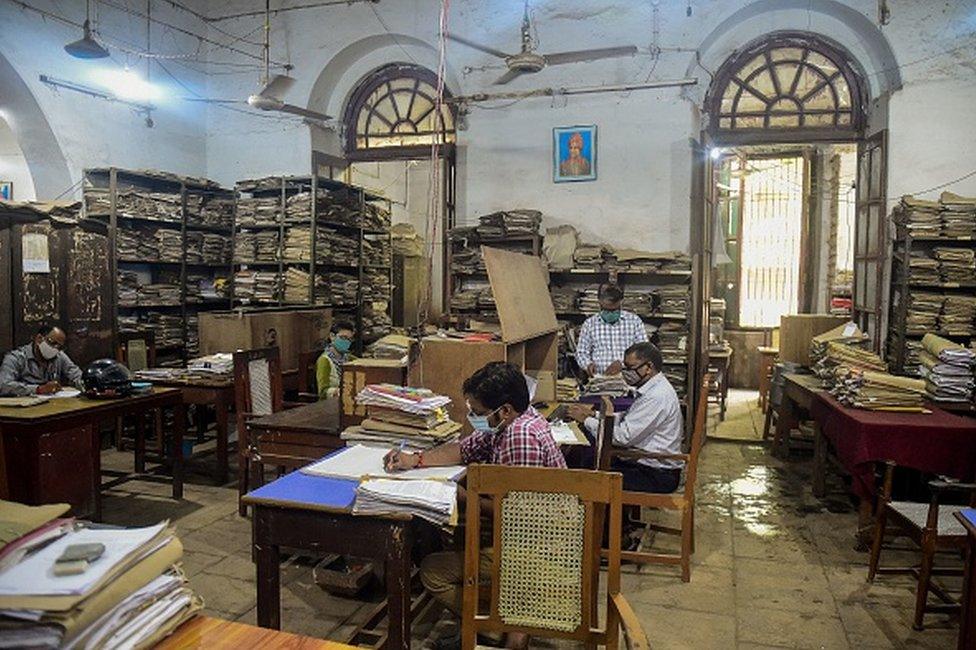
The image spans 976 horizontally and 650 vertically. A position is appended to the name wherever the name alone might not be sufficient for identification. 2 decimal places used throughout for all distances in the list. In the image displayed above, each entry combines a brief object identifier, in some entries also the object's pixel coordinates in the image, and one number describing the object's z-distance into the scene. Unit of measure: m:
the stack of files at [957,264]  6.20
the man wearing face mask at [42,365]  5.21
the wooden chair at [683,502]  3.86
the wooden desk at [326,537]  2.45
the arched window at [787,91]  7.16
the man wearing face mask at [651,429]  4.10
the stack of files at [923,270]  6.21
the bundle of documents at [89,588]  1.06
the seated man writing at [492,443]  2.80
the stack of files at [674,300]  6.91
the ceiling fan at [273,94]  6.50
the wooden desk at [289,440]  3.86
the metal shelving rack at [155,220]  7.03
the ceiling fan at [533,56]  5.73
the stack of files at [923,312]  6.23
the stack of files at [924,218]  6.21
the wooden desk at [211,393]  5.38
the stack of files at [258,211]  8.00
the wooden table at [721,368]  8.36
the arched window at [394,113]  8.30
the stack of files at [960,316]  6.21
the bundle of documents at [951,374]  5.42
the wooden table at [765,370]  8.96
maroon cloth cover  4.42
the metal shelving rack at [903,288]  6.23
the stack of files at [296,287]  7.85
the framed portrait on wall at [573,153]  7.39
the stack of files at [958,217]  6.16
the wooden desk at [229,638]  1.32
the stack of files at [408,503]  2.44
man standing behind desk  6.25
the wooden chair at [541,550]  2.21
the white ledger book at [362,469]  2.82
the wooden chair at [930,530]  3.36
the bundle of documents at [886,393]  4.88
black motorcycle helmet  4.69
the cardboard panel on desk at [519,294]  3.69
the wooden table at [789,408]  6.38
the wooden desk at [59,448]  4.16
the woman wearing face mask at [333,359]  5.65
